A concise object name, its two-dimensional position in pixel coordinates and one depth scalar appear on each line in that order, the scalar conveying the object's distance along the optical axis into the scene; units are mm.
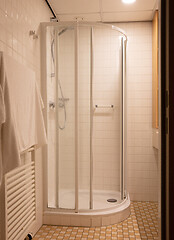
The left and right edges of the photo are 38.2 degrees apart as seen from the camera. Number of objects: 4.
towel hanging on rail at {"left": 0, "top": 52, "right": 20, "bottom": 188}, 1377
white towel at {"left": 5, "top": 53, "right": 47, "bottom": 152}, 1598
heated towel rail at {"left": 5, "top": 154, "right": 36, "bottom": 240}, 1694
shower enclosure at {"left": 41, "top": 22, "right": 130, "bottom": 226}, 2547
